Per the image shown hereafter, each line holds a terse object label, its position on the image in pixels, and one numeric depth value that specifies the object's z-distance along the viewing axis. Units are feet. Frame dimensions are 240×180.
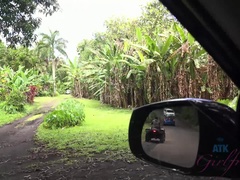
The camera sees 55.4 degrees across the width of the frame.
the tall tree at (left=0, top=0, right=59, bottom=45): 15.26
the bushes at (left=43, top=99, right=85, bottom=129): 20.57
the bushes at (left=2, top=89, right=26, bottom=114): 30.17
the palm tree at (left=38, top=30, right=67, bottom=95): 60.07
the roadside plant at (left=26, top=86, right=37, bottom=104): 38.45
